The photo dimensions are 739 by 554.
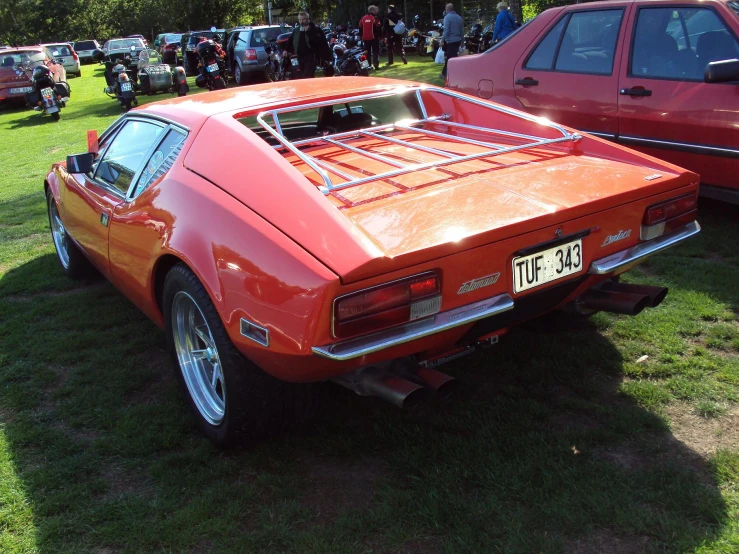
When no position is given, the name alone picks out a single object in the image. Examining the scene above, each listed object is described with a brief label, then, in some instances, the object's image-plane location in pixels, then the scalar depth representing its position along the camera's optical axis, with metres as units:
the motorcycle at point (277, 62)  15.76
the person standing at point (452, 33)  14.99
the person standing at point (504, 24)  12.73
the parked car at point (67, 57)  31.80
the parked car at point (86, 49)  41.28
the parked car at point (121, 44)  31.76
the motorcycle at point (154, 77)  18.47
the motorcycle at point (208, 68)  17.05
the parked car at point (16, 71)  18.42
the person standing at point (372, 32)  17.78
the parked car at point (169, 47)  22.94
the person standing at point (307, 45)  12.20
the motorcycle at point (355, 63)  16.52
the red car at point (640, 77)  4.64
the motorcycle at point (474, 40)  18.21
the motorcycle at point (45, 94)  15.99
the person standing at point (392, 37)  19.81
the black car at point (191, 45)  22.79
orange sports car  2.28
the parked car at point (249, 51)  18.78
